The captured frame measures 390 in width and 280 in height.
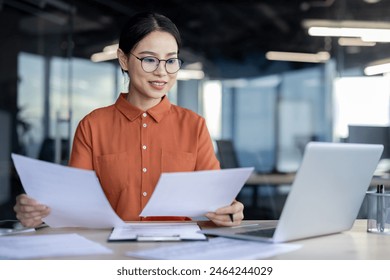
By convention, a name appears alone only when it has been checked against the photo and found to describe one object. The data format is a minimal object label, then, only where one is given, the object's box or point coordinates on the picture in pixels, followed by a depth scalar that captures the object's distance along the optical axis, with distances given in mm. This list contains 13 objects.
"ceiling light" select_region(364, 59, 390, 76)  5965
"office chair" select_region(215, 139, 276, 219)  5762
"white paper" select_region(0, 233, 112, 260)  1237
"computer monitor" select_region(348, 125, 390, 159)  4441
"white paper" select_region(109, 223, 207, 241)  1389
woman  1928
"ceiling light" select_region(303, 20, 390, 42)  6043
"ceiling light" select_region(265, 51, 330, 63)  6188
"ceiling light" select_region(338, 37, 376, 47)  6039
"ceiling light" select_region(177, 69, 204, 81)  6367
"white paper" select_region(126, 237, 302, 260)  1223
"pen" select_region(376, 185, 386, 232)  1559
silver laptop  1298
